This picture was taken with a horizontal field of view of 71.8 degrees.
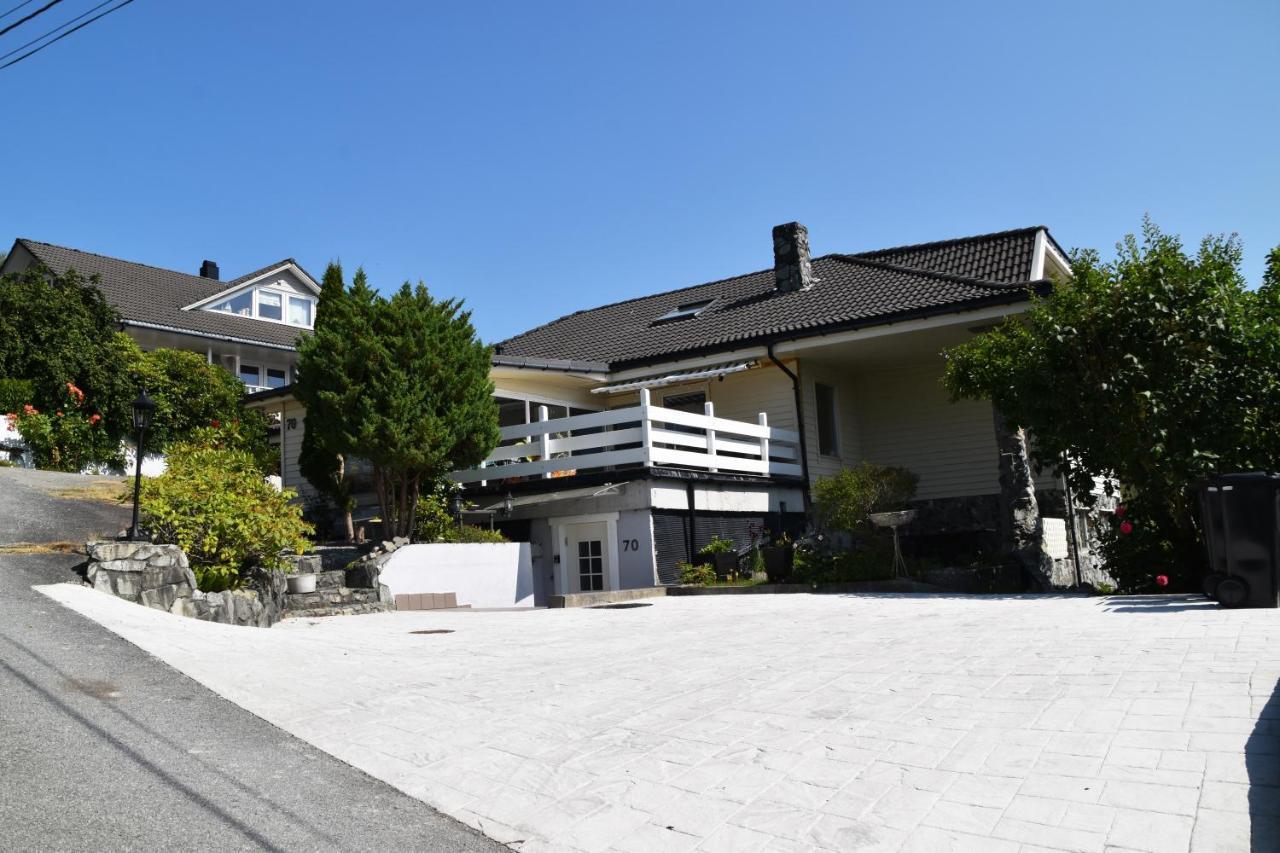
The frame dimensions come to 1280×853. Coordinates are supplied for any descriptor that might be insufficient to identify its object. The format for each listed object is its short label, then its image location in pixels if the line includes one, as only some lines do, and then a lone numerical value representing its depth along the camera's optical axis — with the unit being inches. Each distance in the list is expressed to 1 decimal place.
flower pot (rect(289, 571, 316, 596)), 449.7
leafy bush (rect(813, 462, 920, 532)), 587.2
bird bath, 528.4
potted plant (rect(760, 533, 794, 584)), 563.8
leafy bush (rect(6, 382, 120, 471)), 742.5
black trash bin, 337.7
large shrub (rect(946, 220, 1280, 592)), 420.5
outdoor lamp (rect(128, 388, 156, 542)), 422.9
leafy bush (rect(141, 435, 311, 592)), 394.9
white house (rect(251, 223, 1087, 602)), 601.9
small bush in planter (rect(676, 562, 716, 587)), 585.0
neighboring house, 1119.0
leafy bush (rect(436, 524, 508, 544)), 560.1
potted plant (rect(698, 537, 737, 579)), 589.6
